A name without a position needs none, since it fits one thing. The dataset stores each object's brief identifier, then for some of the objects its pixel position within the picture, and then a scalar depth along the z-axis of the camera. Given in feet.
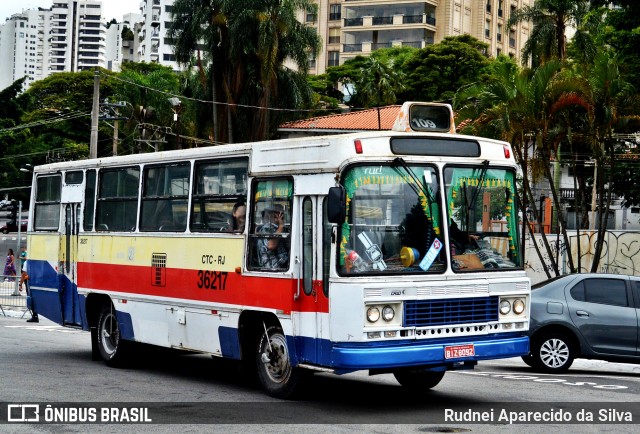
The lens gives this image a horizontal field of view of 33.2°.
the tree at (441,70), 252.83
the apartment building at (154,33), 536.42
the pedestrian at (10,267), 139.01
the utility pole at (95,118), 117.29
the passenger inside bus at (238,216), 42.55
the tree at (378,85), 234.38
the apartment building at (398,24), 326.44
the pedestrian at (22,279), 107.76
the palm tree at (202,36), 173.47
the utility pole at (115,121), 143.75
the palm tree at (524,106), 85.40
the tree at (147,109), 195.26
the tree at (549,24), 181.16
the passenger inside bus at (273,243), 40.16
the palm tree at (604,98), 84.99
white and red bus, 36.88
